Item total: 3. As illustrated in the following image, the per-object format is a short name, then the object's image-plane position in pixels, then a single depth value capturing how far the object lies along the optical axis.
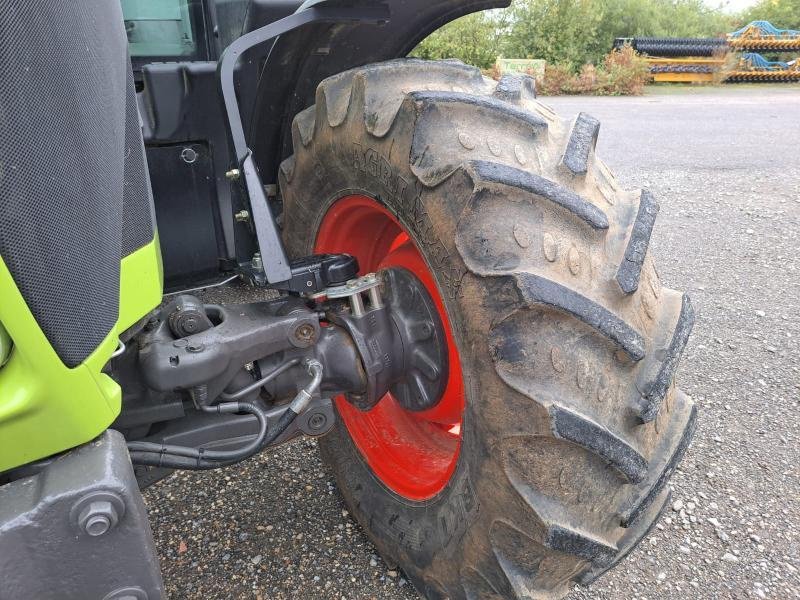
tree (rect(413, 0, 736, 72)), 21.69
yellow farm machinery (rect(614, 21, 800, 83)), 19.28
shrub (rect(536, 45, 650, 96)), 17.56
